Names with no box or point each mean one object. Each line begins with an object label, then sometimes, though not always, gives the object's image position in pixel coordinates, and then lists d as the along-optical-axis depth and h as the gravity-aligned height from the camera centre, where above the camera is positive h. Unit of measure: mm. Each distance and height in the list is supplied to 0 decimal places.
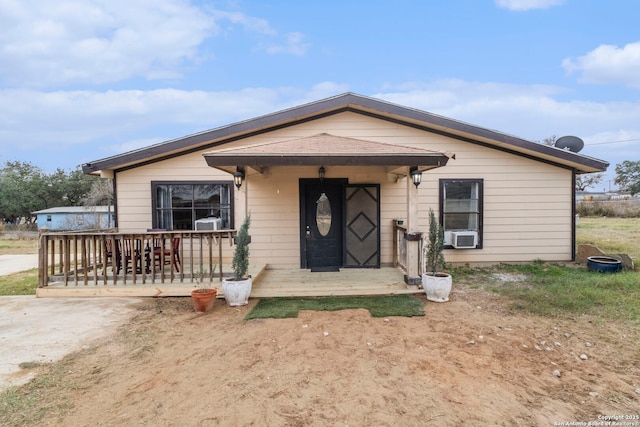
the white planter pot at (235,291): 4824 -1236
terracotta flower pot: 4598 -1300
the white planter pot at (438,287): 4902 -1227
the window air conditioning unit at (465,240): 6969 -736
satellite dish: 7805 +1448
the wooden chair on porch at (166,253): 6107 -859
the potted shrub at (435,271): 4914 -1027
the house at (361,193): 6805 +271
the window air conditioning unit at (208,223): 6902 -335
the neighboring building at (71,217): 18875 -515
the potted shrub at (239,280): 4832 -1090
